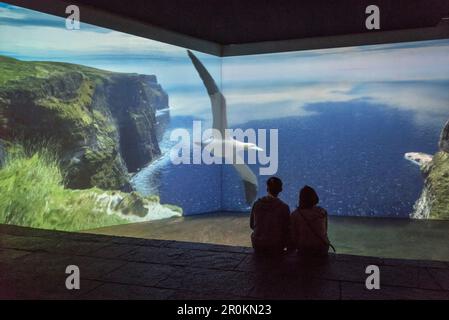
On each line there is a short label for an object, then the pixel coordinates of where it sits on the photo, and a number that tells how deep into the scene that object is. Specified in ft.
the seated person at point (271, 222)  10.85
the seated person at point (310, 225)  10.53
